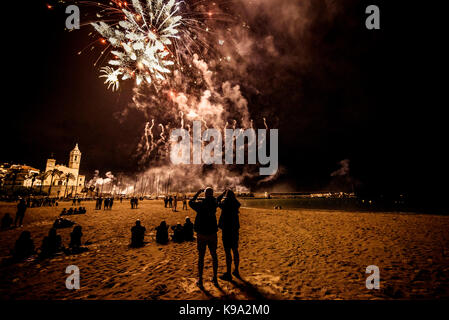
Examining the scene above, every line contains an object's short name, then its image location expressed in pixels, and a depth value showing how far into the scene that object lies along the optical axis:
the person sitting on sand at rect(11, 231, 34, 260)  6.71
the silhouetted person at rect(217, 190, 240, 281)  4.94
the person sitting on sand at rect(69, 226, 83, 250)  7.93
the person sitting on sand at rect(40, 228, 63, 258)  7.05
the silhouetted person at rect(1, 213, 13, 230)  11.88
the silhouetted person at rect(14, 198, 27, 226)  13.18
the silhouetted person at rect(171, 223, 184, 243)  9.41
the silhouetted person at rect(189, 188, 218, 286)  4.53
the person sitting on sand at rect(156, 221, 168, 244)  9.14
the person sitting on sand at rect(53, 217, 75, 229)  12.09
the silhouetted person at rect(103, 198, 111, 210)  27.72
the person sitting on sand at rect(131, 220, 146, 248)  8.59
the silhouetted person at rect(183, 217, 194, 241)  9.70
